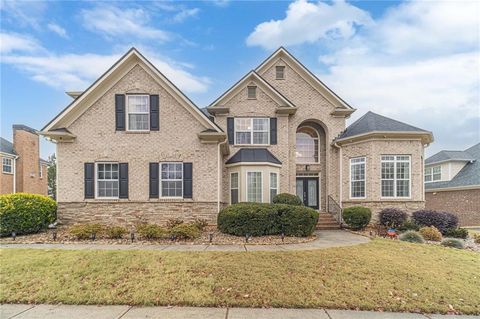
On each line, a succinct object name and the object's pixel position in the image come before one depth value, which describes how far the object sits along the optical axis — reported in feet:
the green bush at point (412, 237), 37.96
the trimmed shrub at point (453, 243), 35.99
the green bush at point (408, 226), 45.47
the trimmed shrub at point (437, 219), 45.19
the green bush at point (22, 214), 37.19
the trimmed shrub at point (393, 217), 47.98
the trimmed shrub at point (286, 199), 46.55
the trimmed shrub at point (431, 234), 39.91
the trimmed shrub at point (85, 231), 35.76
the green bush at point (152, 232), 35.42
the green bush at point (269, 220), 38.52
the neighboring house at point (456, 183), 69.10
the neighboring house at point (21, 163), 80.94
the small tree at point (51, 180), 136.70
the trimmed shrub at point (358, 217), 46.98
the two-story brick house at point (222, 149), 45.57
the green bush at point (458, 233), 43.16
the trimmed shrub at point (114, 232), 36.14
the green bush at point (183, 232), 35.04
